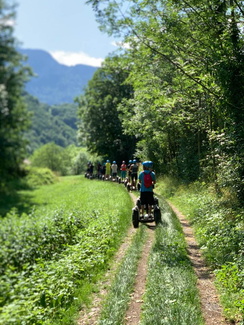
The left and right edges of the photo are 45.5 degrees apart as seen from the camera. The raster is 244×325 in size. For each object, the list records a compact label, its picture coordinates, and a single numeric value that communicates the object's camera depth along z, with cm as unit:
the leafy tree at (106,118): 4419
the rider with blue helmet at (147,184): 1130
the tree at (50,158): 8901
